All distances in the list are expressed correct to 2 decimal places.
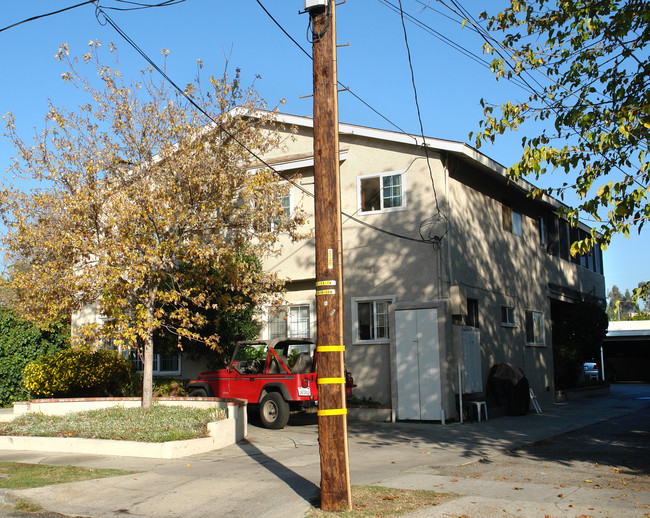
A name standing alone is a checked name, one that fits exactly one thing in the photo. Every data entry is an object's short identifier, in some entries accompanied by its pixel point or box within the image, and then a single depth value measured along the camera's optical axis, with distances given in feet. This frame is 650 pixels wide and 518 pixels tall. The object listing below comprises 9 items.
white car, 104.58
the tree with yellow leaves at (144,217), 41.68
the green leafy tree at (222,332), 55.72
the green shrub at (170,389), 60.18
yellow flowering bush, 60.18
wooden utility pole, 23.40
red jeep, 46.73
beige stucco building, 52.21
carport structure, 135.14
